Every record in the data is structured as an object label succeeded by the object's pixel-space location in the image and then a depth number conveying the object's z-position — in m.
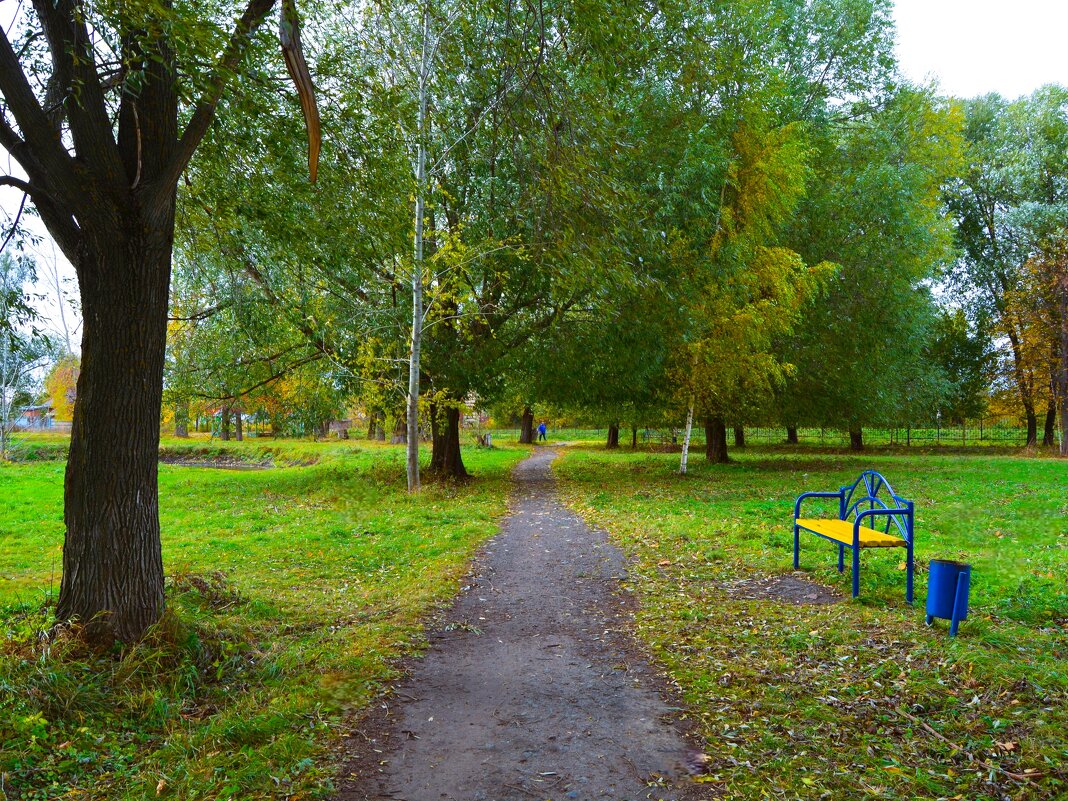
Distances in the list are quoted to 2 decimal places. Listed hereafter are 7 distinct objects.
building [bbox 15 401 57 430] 39.25
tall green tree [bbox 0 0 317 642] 4.38
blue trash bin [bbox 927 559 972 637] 5.26
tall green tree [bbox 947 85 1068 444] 28.41
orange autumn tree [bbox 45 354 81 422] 37.24
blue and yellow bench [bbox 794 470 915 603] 6.21
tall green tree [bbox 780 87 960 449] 19.16
